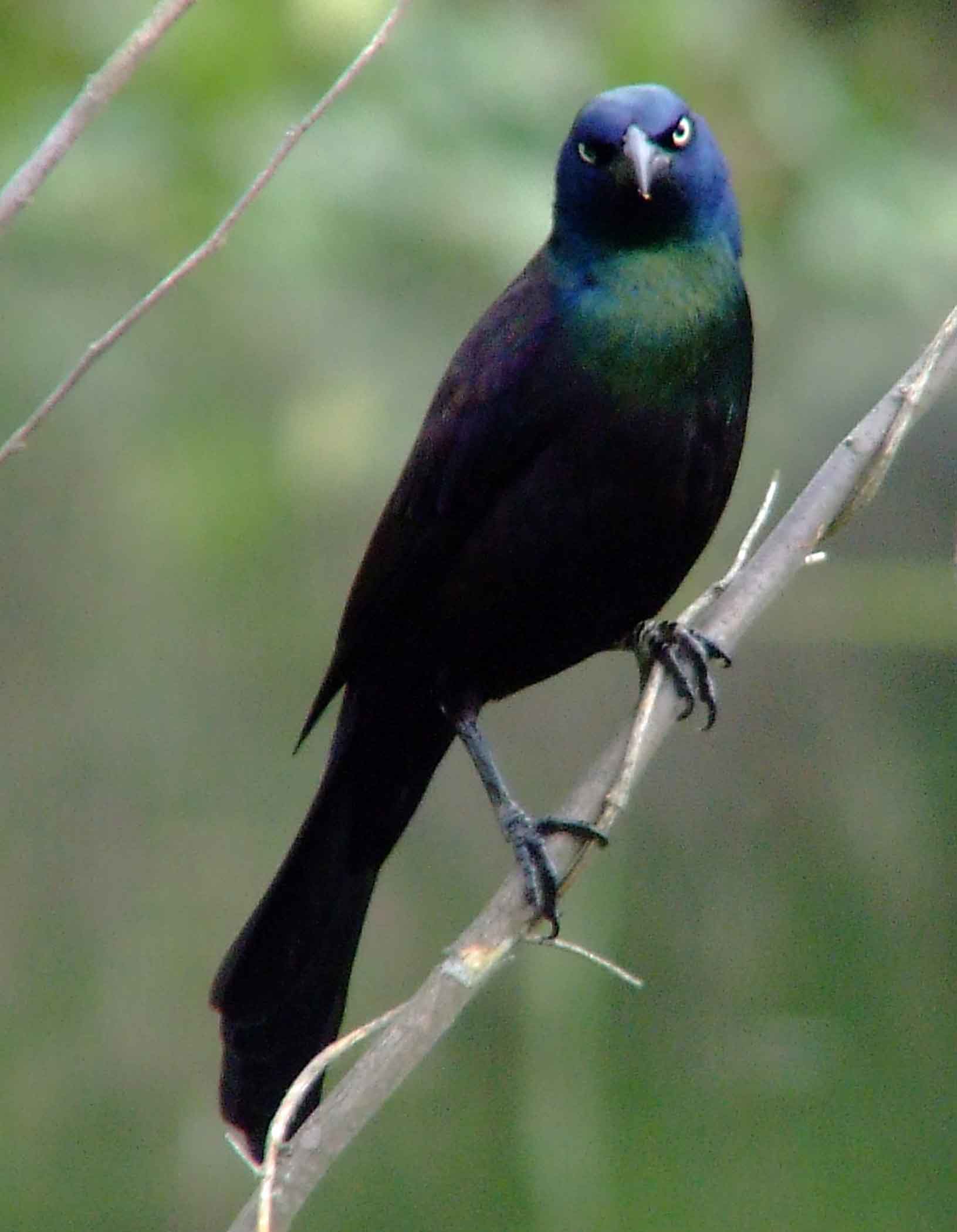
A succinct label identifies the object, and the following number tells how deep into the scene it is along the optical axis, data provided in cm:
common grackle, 589
